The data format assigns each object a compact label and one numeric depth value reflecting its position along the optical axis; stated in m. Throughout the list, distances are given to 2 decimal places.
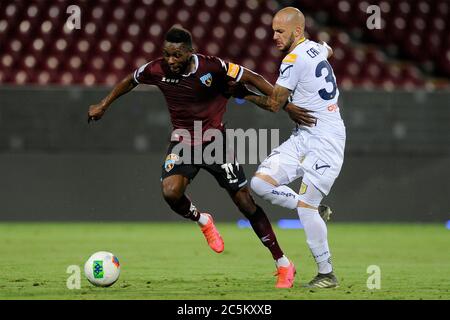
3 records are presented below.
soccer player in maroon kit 14.98
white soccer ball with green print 14.02
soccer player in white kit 14.29
